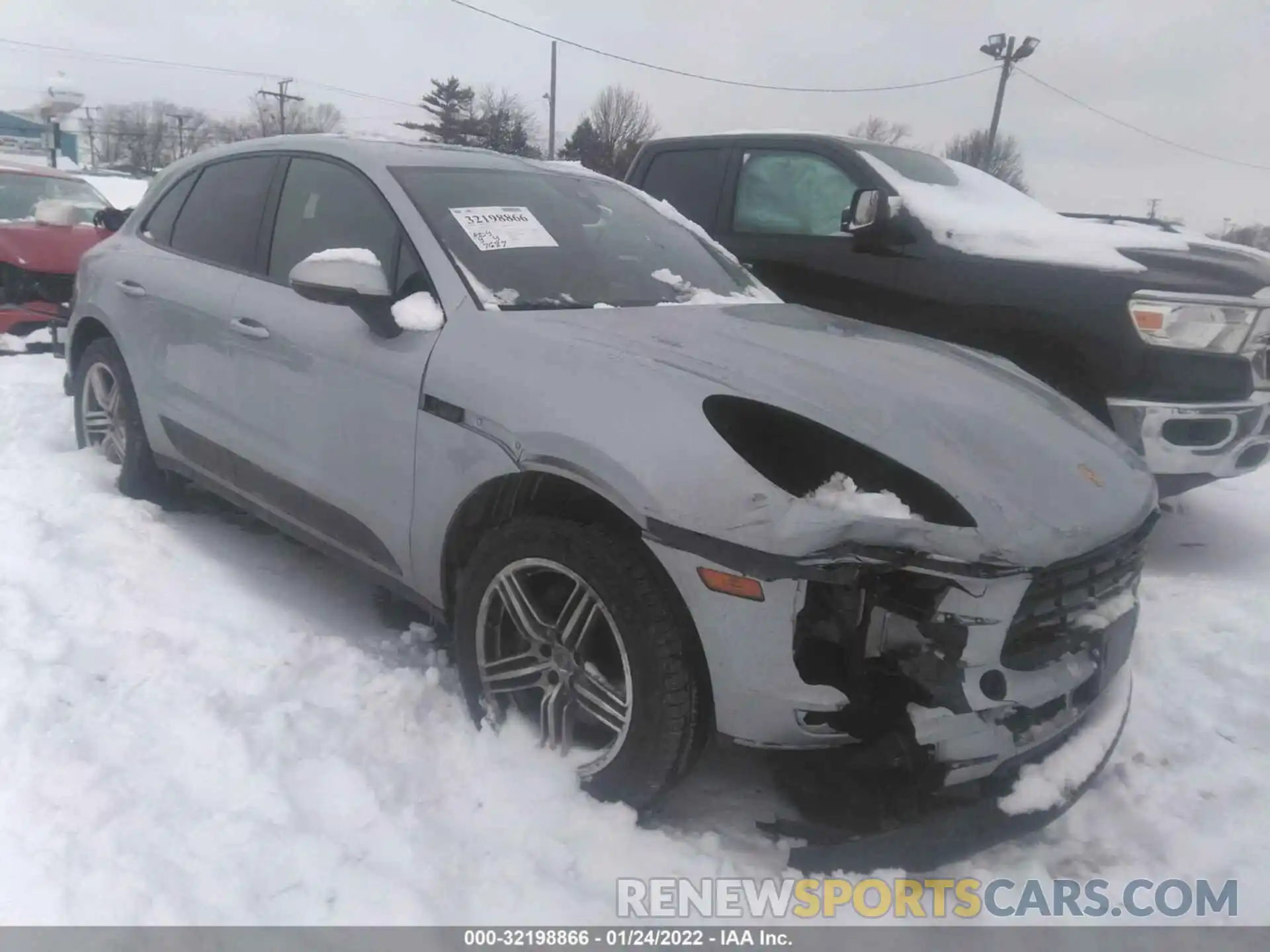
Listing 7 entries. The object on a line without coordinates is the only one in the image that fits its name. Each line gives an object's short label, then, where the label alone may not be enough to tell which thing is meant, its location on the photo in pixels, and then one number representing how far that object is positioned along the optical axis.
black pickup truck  3.85
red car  6.74
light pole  29.83
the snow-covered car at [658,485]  1.96
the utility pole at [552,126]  32.03
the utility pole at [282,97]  52.43
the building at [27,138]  57.75
